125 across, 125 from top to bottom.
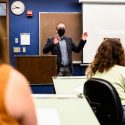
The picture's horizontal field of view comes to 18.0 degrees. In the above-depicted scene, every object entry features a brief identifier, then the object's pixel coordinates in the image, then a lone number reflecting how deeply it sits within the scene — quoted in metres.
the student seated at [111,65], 3.26
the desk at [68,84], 3.57
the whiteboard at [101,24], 7.45
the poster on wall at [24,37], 7.59
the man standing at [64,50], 6.51
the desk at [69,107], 2.01
